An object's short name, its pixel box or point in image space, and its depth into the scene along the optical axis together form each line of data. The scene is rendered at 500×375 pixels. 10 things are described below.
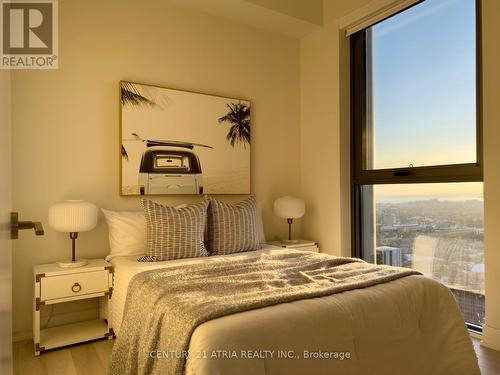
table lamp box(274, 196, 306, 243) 3.52
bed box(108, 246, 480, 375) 1.31
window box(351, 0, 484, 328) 2.69
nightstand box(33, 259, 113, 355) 2.30
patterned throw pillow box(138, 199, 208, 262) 2.53
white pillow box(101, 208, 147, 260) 2.69
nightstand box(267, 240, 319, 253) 3.47
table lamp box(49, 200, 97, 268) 2.44
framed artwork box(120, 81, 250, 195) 2.98
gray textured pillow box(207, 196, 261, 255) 2.81
